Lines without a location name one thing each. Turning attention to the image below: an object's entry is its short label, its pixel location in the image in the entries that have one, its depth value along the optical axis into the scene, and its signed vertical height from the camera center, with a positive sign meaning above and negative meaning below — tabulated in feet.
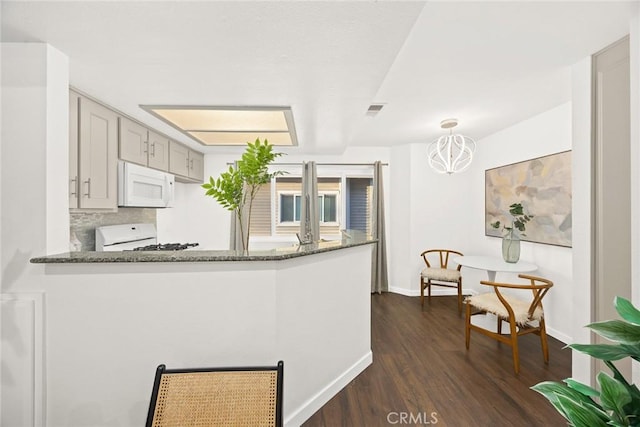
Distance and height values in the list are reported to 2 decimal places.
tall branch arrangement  5.25 +0.72
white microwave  8.10 +0.87
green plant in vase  9.53 -0.90
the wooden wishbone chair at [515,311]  7.30 -2.77
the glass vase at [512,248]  9.53 -1.19
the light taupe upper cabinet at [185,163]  11.11 +2.26
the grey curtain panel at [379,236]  14.32 -1.20
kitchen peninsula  4.68 -1.93
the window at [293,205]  15.31 +0.46
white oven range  8.29 -0.91
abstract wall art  8.89 +0.75
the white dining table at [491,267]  8.83 -1.79
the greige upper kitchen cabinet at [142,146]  8.30 +2.27
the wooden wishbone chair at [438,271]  11.80 -2.64
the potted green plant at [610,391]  2.49 -1.75
